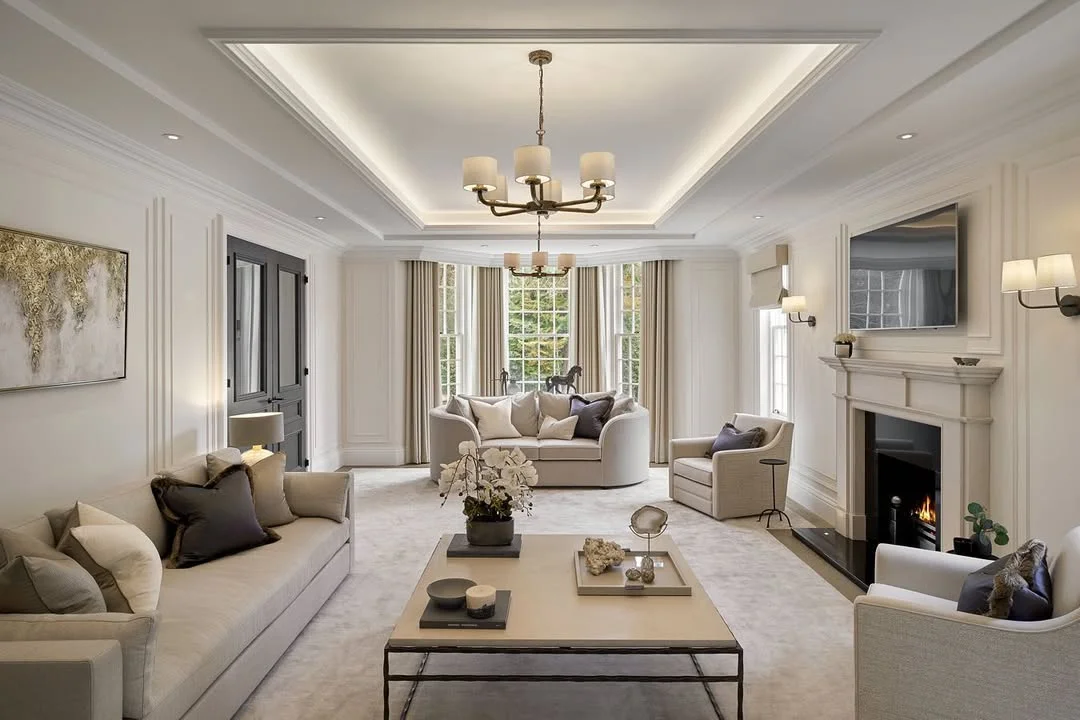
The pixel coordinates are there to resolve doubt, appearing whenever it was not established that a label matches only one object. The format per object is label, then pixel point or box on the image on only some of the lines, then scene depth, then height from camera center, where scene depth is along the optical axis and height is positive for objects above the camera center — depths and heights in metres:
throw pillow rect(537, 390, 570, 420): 7.21 -0.52
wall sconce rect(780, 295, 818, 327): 5.52 +0.40
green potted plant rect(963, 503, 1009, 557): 3.05 -0.80
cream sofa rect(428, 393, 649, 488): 6.59 -0.94
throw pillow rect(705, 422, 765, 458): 5.61 -0.70
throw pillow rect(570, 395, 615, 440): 6.91 -0.61
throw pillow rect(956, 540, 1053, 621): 2.05 -0.73
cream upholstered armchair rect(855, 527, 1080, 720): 1.96 -0.92
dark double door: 5.12 +0.16
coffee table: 2.30 -0.96
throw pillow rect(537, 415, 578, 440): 6.89 -0.74
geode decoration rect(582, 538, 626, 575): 2.95 -0.87
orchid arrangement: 3.23 -0.59
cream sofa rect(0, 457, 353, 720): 1.80 -0.92
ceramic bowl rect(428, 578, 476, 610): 2.51 -0.89
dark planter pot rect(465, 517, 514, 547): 3.30 -0.85
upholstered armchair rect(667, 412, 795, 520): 5.37 -0.99
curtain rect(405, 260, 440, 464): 7.72 +0.04
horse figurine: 8.07 -0.29
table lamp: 4.41 -0.48
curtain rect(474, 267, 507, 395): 8.45 +0.32
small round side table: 5.24 -1.22
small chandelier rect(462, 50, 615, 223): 2.89 +0.80
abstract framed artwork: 2.86 +0.21
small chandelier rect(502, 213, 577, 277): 5.77 +0.80
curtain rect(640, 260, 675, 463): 7.75 +0.10
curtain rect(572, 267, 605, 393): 8.40 +0.32
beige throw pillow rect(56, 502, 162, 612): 2.28 -0.70
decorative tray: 2.75 -0.93
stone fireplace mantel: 3.49 -0.35
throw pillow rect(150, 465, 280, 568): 3.04 -0.75
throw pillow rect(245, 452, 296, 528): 3.63 -0.73
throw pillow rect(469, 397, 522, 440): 6.98 -0.66
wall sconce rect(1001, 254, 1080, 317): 2.77 +0.32
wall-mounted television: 3.73 +0.49
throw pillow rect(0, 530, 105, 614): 2.04 -0.69
